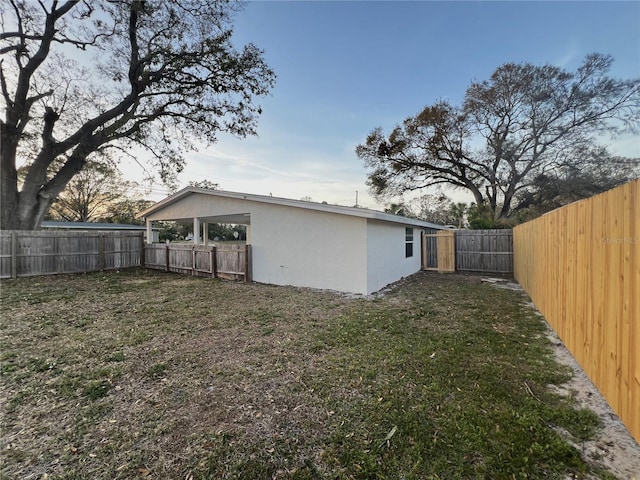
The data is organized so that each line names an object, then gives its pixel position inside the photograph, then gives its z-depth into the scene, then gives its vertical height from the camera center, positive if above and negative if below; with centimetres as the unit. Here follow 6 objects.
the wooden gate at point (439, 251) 1202 -67
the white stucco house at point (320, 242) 735 -15
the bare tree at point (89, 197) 2642 +430
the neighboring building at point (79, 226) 2400 +105
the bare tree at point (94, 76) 1075 +716
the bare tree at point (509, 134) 1563 +671
